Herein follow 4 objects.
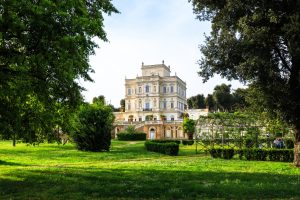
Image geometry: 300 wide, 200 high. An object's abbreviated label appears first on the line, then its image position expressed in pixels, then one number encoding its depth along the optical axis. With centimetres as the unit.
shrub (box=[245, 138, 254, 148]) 2035
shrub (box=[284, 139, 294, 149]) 2296
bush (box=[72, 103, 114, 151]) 2398
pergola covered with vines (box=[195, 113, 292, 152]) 2079
